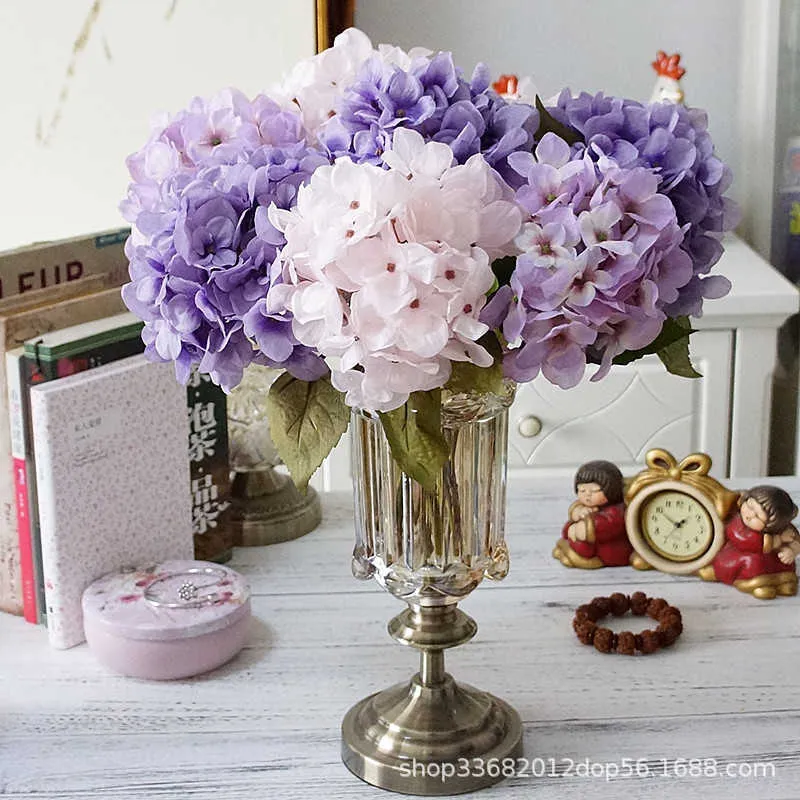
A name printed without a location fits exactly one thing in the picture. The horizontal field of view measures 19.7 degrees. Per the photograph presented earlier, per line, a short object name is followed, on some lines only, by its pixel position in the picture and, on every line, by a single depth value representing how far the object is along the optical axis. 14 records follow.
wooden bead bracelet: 1.66
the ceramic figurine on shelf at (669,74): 2.73
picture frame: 2.57
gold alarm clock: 1.75
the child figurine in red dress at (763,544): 1.73
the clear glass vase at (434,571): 1.49
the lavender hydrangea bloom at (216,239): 1.36
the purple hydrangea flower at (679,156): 1.37
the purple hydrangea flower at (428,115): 1.36
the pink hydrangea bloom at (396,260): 1.32
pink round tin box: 1.62
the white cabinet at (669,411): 2.54
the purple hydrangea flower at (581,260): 1.33
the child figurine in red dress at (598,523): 1.78
